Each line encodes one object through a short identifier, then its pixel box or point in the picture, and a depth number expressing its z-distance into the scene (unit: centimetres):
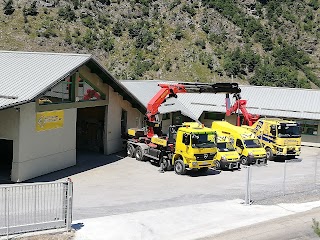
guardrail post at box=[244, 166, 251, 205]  1759
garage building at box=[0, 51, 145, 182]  1970
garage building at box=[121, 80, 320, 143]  3257
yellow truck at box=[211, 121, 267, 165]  2539
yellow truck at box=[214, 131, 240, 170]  2395
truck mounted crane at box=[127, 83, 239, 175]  2220
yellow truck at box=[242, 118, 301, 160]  2661
